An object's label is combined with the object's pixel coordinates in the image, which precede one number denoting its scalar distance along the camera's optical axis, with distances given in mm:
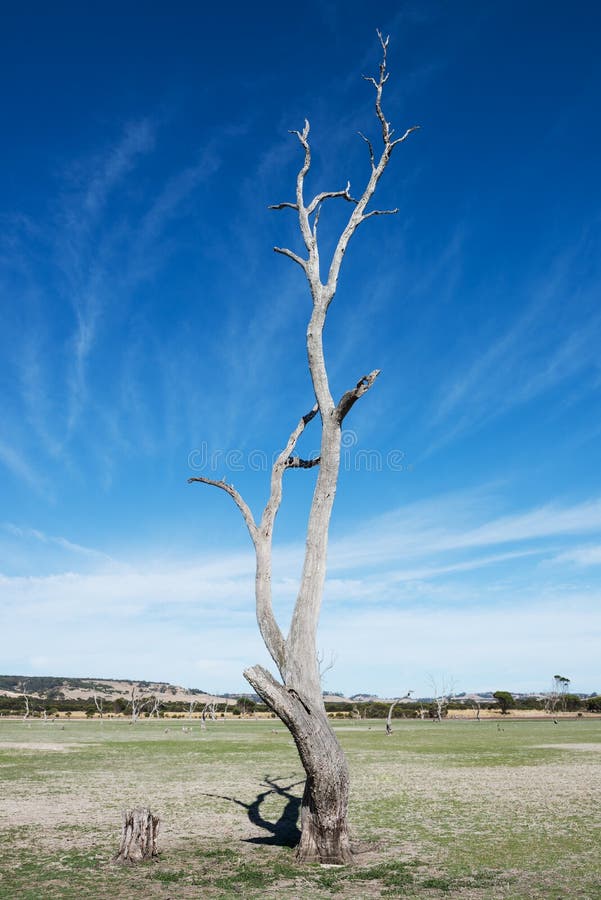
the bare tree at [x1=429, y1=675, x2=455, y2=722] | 75000
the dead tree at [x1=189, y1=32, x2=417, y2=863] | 9375
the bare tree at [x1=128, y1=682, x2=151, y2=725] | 64600
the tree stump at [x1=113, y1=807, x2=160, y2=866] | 9672
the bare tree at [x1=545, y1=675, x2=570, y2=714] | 95956
